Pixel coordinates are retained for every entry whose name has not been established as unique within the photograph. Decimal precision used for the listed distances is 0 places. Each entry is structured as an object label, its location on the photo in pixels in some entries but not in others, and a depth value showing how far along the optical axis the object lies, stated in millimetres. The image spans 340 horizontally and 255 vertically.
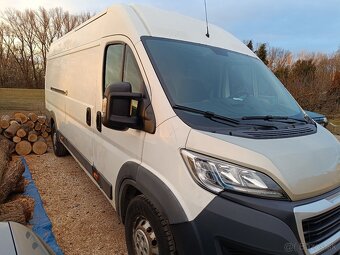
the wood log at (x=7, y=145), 6698
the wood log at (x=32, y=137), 7730
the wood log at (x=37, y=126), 8352
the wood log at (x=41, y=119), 8455
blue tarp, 3466
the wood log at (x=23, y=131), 7681
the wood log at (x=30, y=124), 8091
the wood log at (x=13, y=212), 3473
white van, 1981
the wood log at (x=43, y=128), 8430
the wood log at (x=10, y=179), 4367
